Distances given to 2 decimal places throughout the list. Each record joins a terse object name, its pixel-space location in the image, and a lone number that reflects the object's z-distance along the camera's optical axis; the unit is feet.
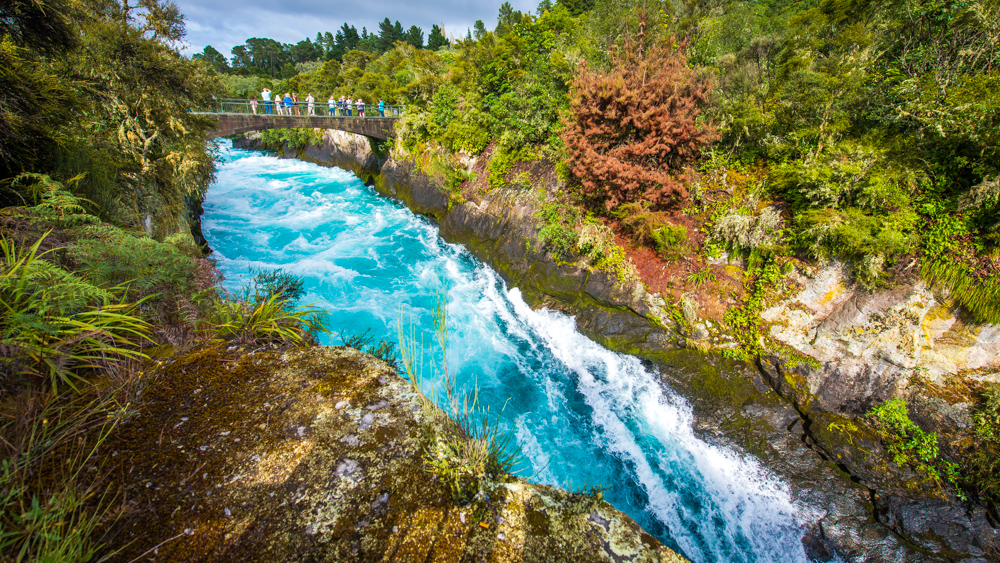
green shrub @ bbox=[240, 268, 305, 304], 20.31
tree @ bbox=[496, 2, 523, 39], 60.94
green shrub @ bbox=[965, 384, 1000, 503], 15.87
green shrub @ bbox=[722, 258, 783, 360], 22.12
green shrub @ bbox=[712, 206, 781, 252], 23.13
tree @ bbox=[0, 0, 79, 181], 13.10
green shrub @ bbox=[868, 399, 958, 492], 17.01
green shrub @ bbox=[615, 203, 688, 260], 25.52
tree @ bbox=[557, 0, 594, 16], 82.64
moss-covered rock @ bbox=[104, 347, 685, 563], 5.63
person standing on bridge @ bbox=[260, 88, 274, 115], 54.54
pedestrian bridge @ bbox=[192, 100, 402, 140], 48.75
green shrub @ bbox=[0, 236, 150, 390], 7.33
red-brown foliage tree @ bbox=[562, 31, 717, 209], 26.12
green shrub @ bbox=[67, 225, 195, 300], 10.84
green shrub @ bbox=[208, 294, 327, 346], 10.34
